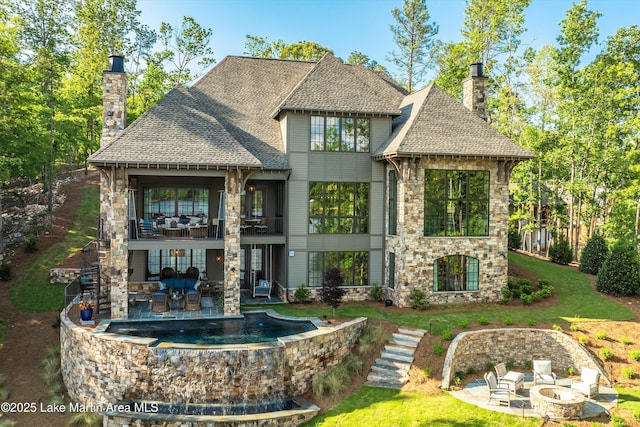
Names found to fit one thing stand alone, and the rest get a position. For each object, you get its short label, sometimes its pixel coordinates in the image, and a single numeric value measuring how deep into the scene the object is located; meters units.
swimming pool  13.74
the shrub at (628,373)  13.45
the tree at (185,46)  35.91
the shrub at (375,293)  19.06
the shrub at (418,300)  17.61
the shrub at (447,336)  14.42
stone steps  13.24
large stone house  17.14
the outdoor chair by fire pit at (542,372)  13.40
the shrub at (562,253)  25.42
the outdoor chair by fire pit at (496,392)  12.09
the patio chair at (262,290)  19.03
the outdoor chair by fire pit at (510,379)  12.54
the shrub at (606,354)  14.09
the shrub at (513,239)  29.23
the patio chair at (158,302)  16.64
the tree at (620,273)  18.72
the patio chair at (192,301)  16.83
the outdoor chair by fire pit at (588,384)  12.42
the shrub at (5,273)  21.81
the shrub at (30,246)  24.31
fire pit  11.34
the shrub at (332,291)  15.77
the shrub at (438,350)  13.83
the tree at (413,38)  37.53
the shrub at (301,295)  18.23
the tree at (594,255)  22.41
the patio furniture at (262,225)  19.42
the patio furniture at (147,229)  16.94
